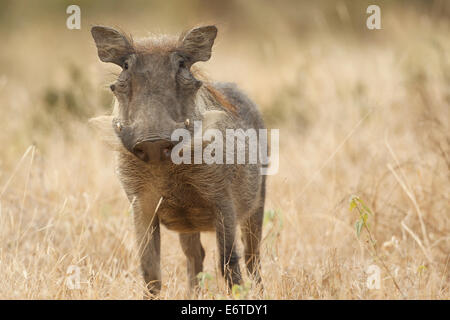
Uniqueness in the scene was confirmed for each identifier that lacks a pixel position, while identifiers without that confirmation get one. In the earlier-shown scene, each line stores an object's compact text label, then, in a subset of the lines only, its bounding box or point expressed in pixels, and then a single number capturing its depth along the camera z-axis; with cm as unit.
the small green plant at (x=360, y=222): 691
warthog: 662
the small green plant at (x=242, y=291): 618
